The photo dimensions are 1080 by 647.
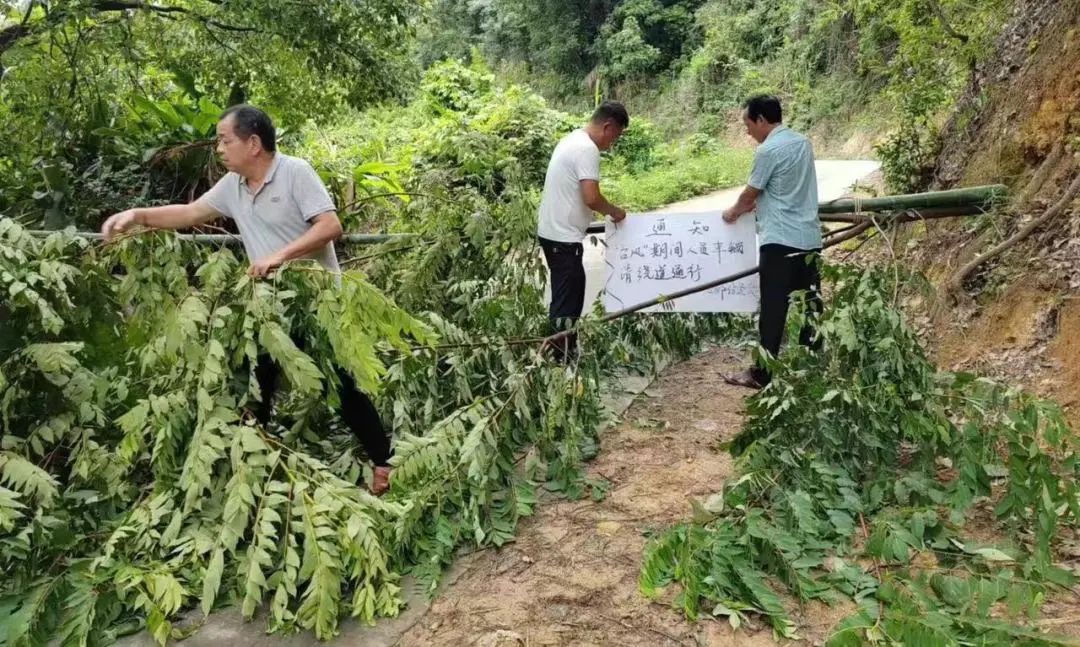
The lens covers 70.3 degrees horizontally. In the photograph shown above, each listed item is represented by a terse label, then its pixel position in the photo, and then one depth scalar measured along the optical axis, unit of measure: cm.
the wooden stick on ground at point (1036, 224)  362
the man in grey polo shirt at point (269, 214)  287
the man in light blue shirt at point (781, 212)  377
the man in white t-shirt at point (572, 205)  395
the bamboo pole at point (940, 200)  336
